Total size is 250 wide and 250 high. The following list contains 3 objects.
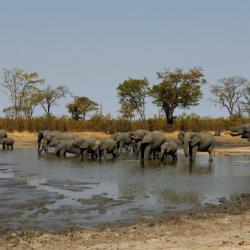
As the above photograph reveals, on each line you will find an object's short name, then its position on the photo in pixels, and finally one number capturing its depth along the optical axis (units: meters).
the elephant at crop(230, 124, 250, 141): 52.88
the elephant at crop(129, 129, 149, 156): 35.97
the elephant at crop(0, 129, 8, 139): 50.02
